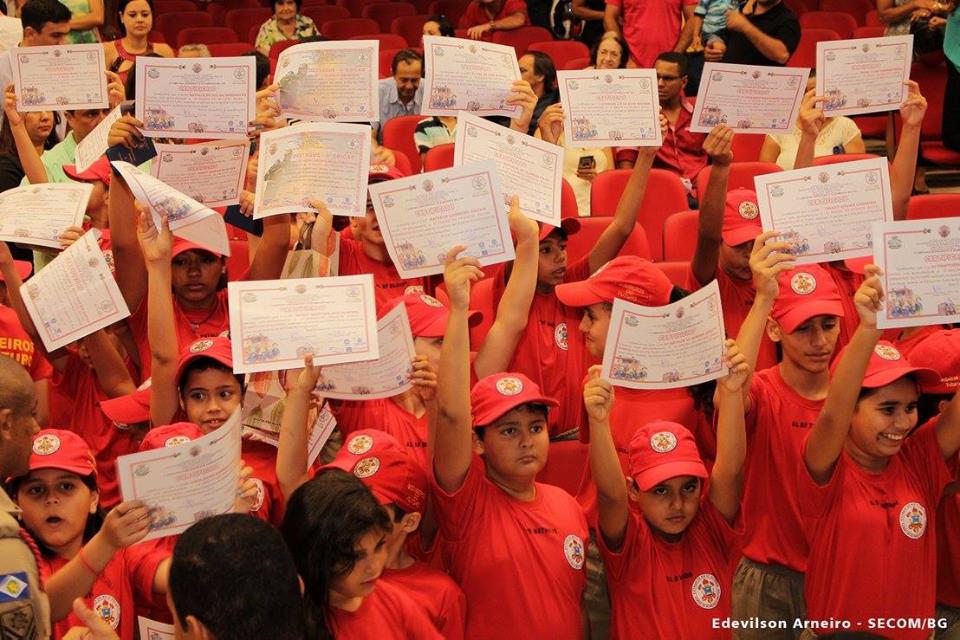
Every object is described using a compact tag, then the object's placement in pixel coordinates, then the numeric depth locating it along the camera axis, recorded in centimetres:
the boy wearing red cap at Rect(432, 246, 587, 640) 340
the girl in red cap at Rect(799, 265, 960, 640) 363
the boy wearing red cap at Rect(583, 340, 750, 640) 348
